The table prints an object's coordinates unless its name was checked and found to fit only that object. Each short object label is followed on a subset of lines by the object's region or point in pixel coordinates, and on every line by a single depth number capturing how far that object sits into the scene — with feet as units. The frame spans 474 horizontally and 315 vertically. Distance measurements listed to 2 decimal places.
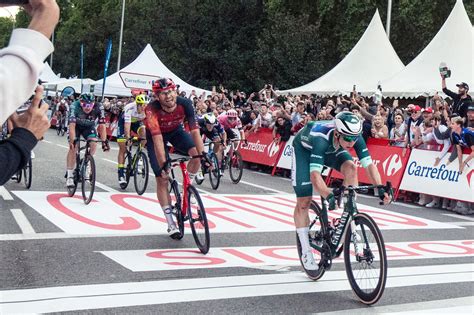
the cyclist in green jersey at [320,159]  19.02
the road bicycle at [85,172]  33.88
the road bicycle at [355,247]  17.43
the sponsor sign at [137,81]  101.45
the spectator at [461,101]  46.06
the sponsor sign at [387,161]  46.47
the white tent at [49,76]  160.66
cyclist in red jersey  25.30
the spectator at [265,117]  62.39
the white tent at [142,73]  106.01
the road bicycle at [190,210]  23.54
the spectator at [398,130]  48.92
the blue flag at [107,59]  96.74
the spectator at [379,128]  49.44
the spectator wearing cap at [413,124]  46.39
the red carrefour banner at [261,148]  59.98
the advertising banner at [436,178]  40.70
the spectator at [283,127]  58.03
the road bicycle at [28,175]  37.97
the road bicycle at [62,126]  111.04
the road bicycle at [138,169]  39.27
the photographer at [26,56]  5.20
